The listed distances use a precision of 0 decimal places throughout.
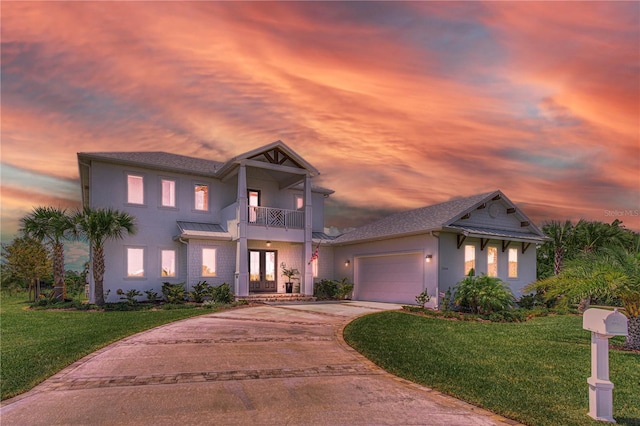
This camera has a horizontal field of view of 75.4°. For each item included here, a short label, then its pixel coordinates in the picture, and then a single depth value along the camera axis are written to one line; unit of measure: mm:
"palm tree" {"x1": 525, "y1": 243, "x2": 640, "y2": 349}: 8367
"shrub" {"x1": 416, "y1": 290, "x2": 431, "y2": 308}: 17672
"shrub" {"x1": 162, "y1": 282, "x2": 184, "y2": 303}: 18153
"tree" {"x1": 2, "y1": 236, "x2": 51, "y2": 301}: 22844
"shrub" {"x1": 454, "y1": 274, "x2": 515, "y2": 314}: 15519
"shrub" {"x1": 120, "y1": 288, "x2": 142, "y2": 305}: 17375
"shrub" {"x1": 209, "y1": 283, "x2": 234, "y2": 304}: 18281
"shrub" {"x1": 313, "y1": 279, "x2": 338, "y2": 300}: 21922
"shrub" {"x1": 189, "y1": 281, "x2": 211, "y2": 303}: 18594
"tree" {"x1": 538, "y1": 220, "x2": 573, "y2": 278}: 23656
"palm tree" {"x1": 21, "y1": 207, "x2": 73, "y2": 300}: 18031
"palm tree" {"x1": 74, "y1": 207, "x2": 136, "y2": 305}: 16609
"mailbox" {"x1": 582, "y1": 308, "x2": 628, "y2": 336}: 4617
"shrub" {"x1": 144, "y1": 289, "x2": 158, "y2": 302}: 18672
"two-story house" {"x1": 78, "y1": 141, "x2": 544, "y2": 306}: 18734
